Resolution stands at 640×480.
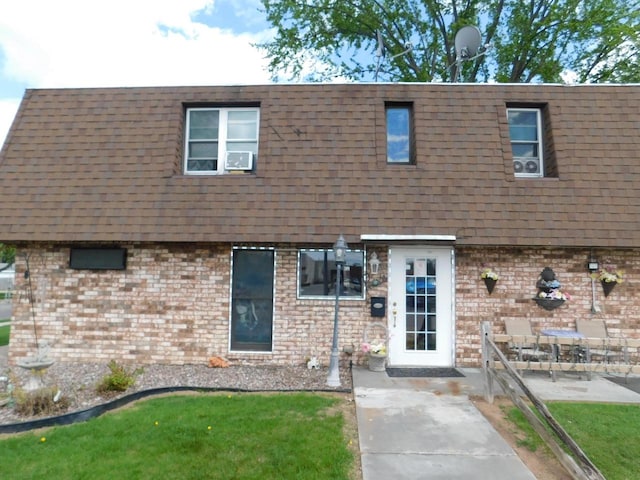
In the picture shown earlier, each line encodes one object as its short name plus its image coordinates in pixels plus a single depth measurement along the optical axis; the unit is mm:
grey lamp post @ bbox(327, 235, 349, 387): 6340
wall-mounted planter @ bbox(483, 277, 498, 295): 7340
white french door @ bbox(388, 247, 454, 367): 7480
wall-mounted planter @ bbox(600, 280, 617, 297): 7281
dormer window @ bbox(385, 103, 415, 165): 8289
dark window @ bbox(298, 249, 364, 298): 7512
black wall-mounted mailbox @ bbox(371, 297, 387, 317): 7383
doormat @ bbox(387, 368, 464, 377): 6875
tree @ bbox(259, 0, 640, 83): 16781
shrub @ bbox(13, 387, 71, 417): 5211
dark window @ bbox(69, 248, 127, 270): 7648
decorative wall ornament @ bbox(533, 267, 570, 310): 7184
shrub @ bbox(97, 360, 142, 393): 5871
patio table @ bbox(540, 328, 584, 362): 6488
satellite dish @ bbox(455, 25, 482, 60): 10289
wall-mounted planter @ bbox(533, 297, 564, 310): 7172
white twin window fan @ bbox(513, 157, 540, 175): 8312
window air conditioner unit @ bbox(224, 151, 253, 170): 8133
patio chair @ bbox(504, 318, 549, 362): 7094
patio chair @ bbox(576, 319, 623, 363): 7098
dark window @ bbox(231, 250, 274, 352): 7609
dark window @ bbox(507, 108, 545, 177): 8328
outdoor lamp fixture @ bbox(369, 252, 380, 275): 7395
